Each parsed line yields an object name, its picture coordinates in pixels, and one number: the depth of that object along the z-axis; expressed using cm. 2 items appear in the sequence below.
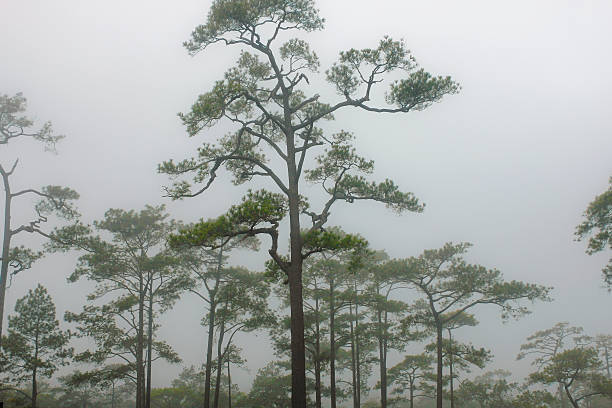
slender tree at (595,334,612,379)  3938
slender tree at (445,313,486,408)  2462
